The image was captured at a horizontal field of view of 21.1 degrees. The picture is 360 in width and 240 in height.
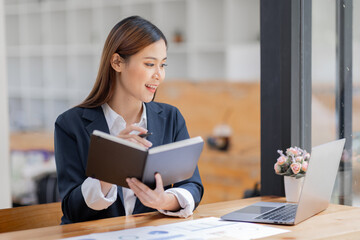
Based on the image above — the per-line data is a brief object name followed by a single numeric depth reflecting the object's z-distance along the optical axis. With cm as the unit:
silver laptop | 227
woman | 235
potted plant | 254
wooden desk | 217
